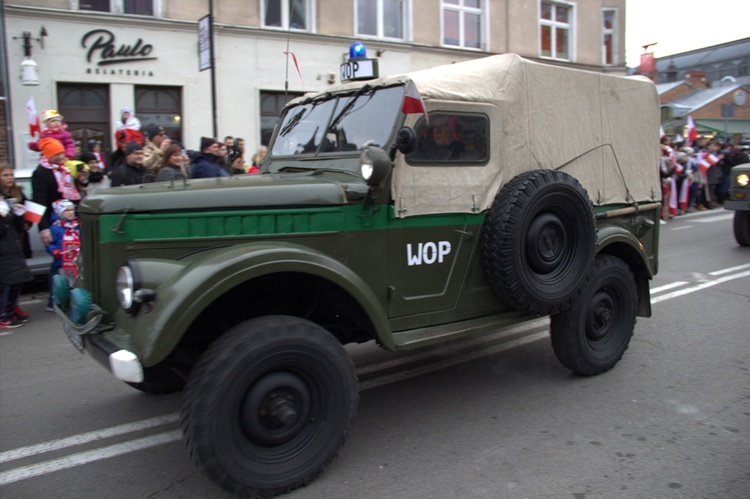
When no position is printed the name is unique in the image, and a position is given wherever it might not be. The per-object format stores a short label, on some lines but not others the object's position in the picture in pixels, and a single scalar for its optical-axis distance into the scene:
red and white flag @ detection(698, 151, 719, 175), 16.06
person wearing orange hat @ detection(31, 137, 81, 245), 7.12
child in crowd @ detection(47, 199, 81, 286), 6.71
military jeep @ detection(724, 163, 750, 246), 10.08
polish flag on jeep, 3.53
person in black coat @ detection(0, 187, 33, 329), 6.32
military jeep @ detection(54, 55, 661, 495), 2.96
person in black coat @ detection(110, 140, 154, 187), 7.07
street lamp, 11.07
